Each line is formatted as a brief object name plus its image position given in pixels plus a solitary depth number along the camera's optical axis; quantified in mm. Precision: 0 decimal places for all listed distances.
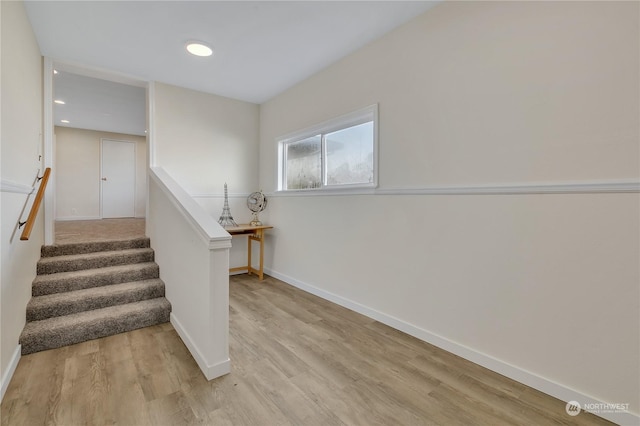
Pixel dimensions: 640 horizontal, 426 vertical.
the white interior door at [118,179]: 6625
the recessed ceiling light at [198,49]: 2662
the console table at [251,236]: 3762
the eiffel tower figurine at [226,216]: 4027
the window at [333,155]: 2828
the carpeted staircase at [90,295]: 2199
